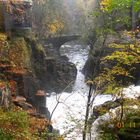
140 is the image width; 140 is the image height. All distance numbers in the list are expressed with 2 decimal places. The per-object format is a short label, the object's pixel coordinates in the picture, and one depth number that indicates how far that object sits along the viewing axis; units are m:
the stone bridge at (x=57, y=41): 36.10
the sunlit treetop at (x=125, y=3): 7.37
